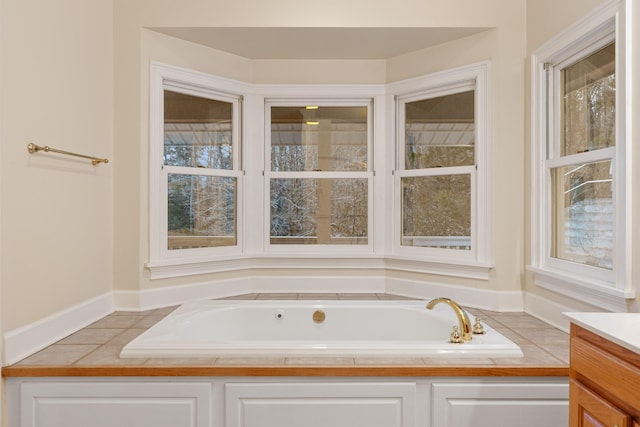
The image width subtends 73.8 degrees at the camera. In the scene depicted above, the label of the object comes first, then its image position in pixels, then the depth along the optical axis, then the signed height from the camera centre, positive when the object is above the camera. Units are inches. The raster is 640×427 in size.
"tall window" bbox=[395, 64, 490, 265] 100.4 +12.3
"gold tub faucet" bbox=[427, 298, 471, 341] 72.0 -18.3
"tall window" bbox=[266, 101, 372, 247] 117.2 +12.3
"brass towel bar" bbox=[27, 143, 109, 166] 69.1 +11.2
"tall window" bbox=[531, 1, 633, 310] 67.1 +10.2
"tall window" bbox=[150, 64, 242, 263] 99.8 +12.5
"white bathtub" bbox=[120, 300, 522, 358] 87.8 -22.8
